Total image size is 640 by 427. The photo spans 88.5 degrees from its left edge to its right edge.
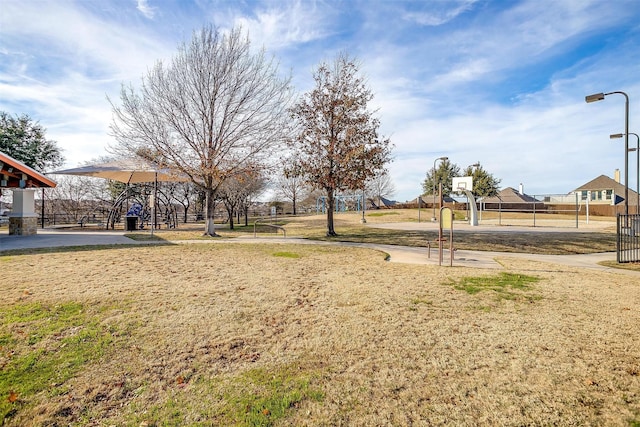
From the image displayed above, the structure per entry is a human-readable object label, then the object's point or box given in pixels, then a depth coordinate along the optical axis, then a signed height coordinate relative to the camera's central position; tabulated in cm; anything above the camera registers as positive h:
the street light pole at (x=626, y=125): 1079 +286
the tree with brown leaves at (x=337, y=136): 1478 +340
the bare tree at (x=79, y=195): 2808 +154
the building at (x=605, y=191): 4192 +232
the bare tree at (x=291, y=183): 1544 +215
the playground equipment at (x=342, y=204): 4318 +88
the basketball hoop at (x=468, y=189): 2261 +149
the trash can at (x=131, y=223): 1767 -62
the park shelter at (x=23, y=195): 1344 +75
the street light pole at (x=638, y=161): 1394 +202
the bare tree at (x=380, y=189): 5044 +337
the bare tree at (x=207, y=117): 1438 +420
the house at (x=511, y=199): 4169 +152
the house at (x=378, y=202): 5341 +135
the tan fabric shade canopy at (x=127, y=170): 1518 +207
